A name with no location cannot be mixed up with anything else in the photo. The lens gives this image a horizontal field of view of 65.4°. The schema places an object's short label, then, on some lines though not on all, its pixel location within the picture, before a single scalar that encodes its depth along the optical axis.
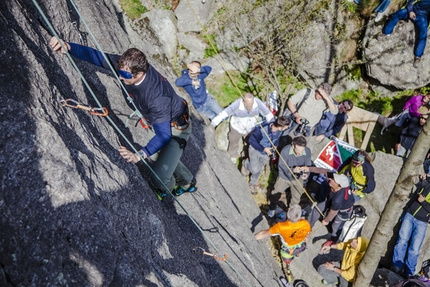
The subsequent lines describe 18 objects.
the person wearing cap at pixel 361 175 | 7.86
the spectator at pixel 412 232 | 8.04
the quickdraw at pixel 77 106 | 4.10
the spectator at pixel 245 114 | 9.10
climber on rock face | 4.44
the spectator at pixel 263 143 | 8.70
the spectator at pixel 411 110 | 9.67
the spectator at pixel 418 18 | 11.51
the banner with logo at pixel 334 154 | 9.49
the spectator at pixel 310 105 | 8.96
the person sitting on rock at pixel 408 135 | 9.83
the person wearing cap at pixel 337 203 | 7.64
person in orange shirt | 6.96
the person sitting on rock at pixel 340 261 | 7.02
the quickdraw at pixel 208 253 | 5.86
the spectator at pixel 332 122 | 9.55
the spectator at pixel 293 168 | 8.34
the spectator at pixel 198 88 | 8.52
